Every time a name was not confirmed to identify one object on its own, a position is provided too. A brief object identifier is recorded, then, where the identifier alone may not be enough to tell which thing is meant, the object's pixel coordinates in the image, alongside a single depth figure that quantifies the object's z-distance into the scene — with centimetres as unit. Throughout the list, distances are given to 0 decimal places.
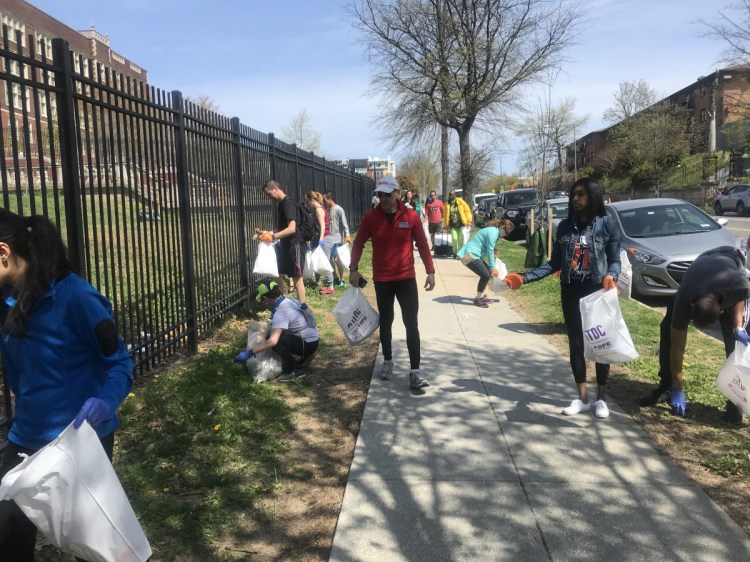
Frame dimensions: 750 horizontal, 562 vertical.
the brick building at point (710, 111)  4228
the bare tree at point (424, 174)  6638
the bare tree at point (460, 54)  2209
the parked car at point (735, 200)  3105
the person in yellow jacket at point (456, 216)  1399
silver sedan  863
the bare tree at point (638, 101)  6169
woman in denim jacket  440
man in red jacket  521
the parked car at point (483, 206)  2605
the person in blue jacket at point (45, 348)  209
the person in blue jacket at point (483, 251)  898
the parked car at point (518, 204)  2150
